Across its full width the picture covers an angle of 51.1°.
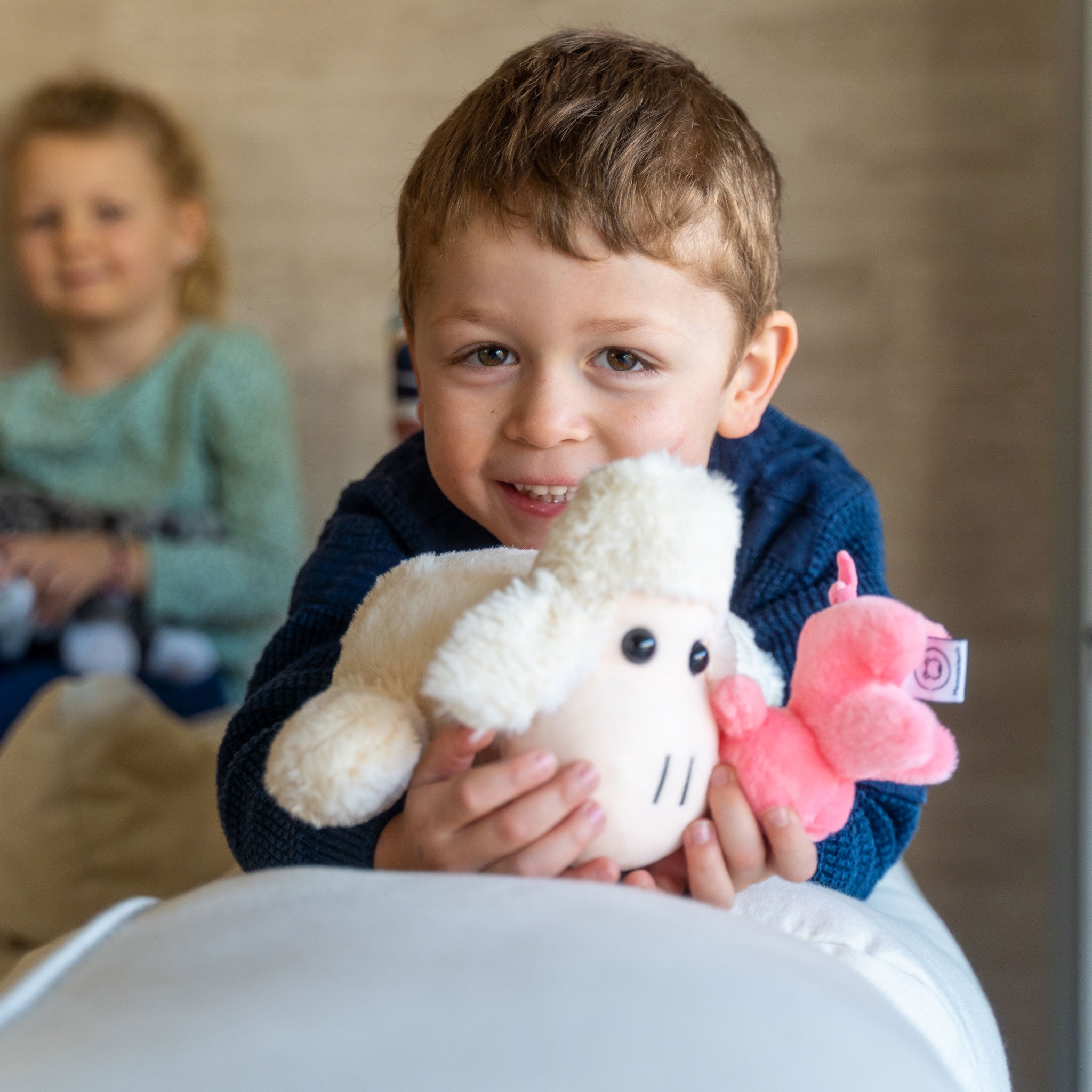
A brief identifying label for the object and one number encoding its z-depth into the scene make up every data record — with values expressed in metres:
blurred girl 1.76
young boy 0.67
